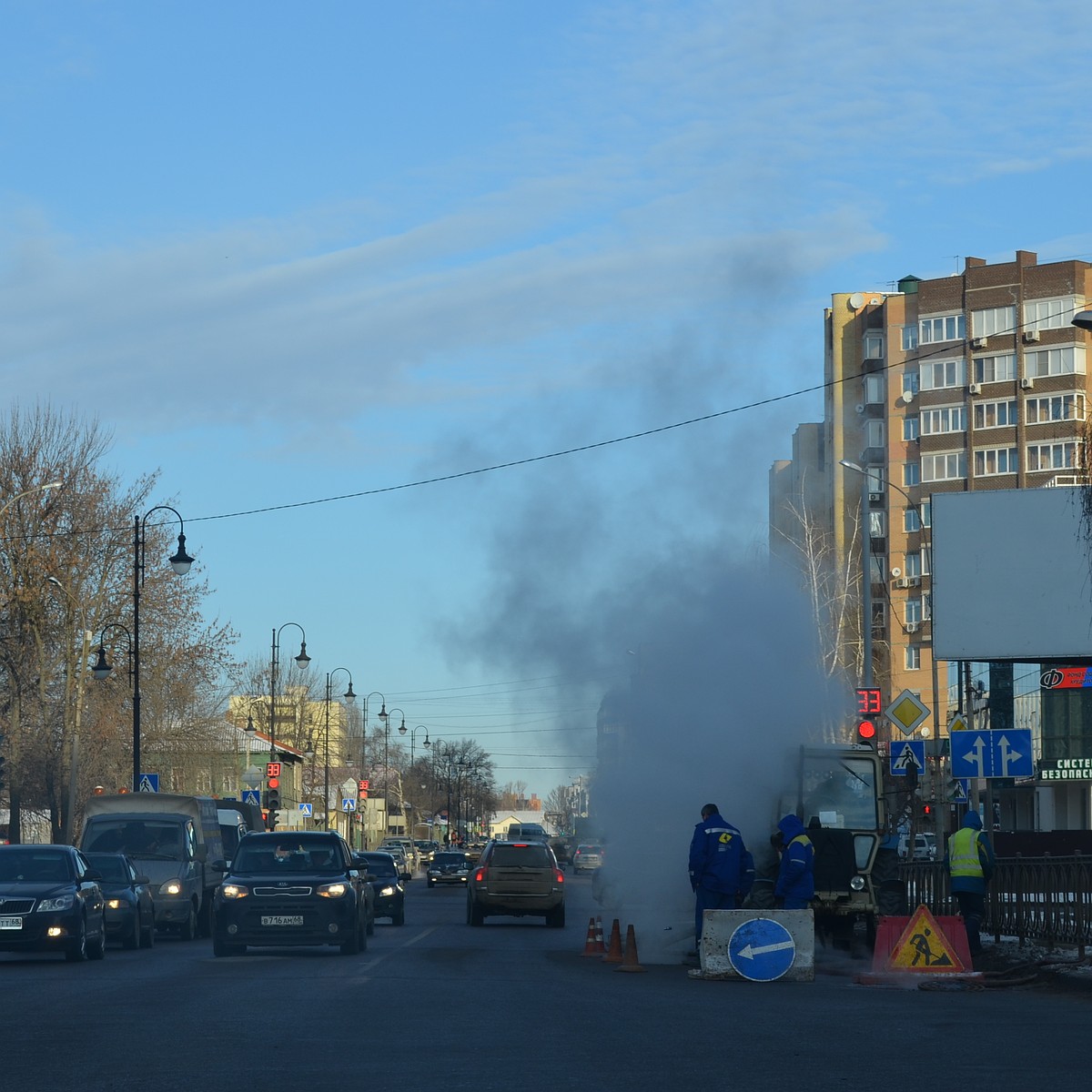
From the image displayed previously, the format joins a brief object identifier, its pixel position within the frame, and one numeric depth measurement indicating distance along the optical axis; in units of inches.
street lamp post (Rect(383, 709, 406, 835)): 4466.5
